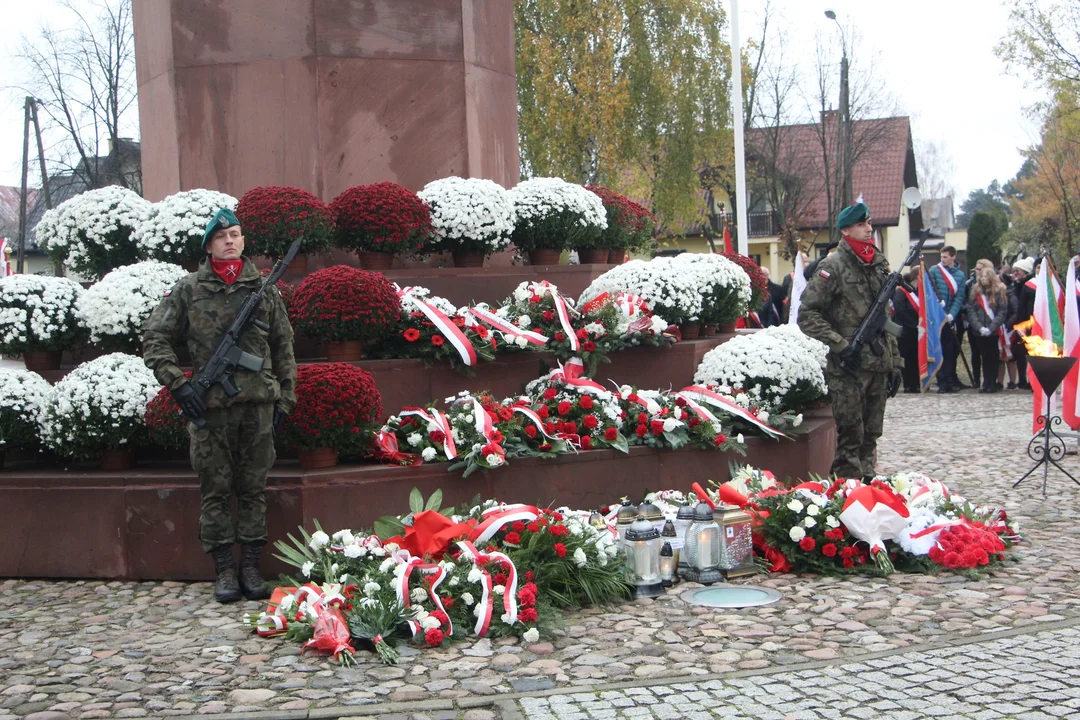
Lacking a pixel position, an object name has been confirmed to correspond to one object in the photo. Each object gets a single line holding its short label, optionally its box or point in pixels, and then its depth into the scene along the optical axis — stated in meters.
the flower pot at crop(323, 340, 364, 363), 7.71
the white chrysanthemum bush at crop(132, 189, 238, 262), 8.52
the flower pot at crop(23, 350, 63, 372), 8.09
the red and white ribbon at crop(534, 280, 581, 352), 8.32
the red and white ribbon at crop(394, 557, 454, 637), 5.52
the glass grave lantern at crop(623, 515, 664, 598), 6.31
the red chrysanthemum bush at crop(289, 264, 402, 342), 7.52
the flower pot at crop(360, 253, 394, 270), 8.88
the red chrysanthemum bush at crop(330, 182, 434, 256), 8.66
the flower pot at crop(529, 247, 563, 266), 9.88
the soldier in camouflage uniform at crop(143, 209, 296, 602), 6.39
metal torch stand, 9.23
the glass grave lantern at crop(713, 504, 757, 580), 6.66
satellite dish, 8.88
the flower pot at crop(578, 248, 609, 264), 10.42
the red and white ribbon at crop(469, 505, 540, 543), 6.16
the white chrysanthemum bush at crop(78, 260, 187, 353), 7.79
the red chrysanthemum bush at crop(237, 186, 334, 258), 8.48
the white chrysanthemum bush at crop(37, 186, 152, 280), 8.75
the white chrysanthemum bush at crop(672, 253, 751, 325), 9.32
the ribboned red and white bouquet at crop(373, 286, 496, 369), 7.89
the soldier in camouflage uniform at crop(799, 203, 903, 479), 8.08
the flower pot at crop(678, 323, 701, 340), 9.38
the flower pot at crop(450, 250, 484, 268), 9.35
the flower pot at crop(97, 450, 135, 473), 7.20
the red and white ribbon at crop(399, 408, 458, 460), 7.08
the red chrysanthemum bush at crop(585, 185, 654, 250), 10.54
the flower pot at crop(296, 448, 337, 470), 6.89
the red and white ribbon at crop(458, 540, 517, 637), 5.61
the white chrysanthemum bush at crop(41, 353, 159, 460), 7.02
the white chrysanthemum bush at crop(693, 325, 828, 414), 8.58
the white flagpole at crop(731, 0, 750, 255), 19.58
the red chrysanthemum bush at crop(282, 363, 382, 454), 6.67
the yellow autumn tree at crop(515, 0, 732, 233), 32.38
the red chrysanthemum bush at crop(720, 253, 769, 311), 10.90
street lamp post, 31.10
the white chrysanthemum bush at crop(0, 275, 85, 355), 7.82
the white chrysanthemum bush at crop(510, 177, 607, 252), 9.64
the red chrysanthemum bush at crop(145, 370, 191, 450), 6.82
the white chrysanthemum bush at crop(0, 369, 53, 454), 7.25
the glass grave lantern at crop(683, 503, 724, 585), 6.60
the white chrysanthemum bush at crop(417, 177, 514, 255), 9.05
